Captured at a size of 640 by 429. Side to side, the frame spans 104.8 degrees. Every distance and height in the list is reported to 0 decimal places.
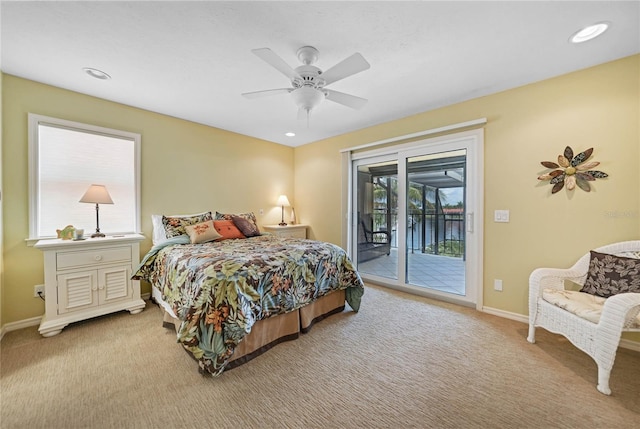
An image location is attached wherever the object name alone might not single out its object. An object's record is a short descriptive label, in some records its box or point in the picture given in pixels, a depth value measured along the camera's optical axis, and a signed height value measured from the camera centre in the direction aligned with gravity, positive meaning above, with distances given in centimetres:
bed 172 -65
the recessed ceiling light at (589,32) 176 +134
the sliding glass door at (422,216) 298 -5
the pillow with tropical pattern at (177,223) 308 -13
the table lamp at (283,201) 468 +22
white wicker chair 155 -75
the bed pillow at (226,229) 323 -22
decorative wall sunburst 225 +39
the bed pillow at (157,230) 313 -23
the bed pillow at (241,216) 362 -5
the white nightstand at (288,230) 439 -32
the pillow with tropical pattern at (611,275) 185 -48
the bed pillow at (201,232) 292 -24
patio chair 404 -52
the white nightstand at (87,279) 231 -68
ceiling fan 173 +105
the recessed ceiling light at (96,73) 231 +134
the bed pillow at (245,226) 346 -19
